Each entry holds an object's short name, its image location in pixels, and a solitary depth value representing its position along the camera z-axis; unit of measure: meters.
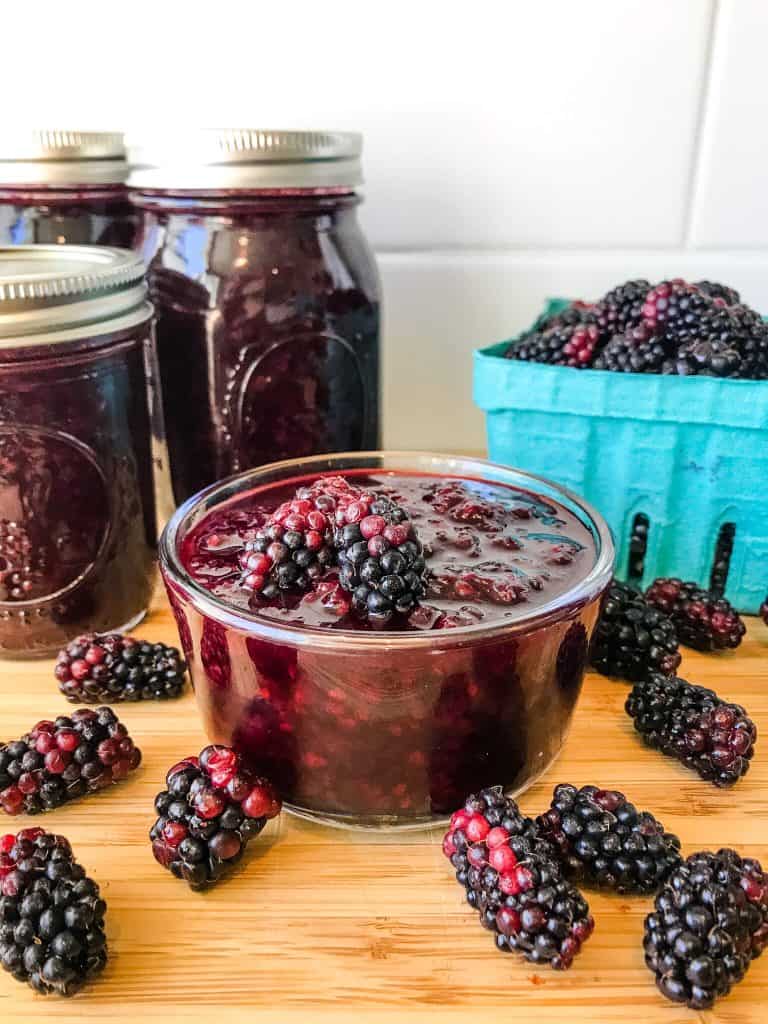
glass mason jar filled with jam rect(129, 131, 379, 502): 0.26
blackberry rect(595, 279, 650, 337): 0.27
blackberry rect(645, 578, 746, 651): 0.25
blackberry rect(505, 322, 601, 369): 0.27
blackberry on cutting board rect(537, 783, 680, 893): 0.17
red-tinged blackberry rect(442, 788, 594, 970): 0.15
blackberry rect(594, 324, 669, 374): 0.26
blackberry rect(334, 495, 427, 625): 0.18
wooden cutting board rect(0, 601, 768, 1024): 0.15
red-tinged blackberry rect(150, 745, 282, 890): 0.17
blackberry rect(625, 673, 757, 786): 0.20
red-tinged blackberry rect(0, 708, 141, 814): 0.19
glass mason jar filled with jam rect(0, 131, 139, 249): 0.29
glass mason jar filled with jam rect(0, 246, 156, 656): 0.22
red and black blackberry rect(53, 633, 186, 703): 0.23
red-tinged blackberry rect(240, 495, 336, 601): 0.19
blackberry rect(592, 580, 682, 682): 0.24
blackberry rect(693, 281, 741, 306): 0.27
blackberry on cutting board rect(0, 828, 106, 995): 0.15
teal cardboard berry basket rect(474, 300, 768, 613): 0.26
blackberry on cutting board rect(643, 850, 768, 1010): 0.15
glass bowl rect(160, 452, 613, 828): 0.17
